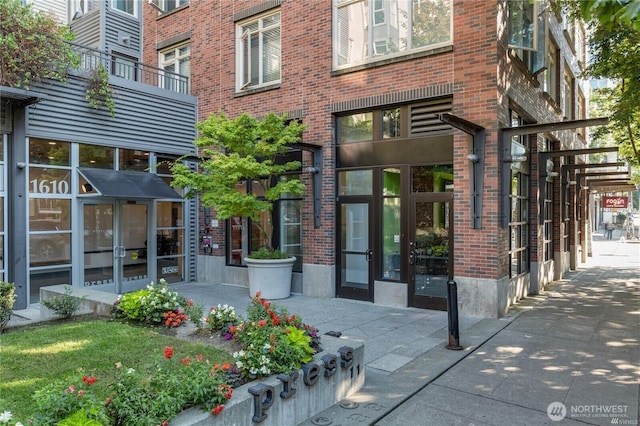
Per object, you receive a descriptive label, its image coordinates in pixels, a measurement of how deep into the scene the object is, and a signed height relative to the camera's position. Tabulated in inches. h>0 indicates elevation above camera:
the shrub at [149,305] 249.4 -50.2
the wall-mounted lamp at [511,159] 330.3 +42.4
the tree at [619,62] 405.7 +149.4
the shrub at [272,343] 165.0 -51.6
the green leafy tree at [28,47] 340.8 +138.5
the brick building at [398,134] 333.4 +67.5
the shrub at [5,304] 239.7 -46.8
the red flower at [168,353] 151.0 -46.6
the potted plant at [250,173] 375.6 +37.9
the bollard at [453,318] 256.1 -59.9
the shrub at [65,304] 270.7 -53.7
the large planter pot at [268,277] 403.9 -55.5
